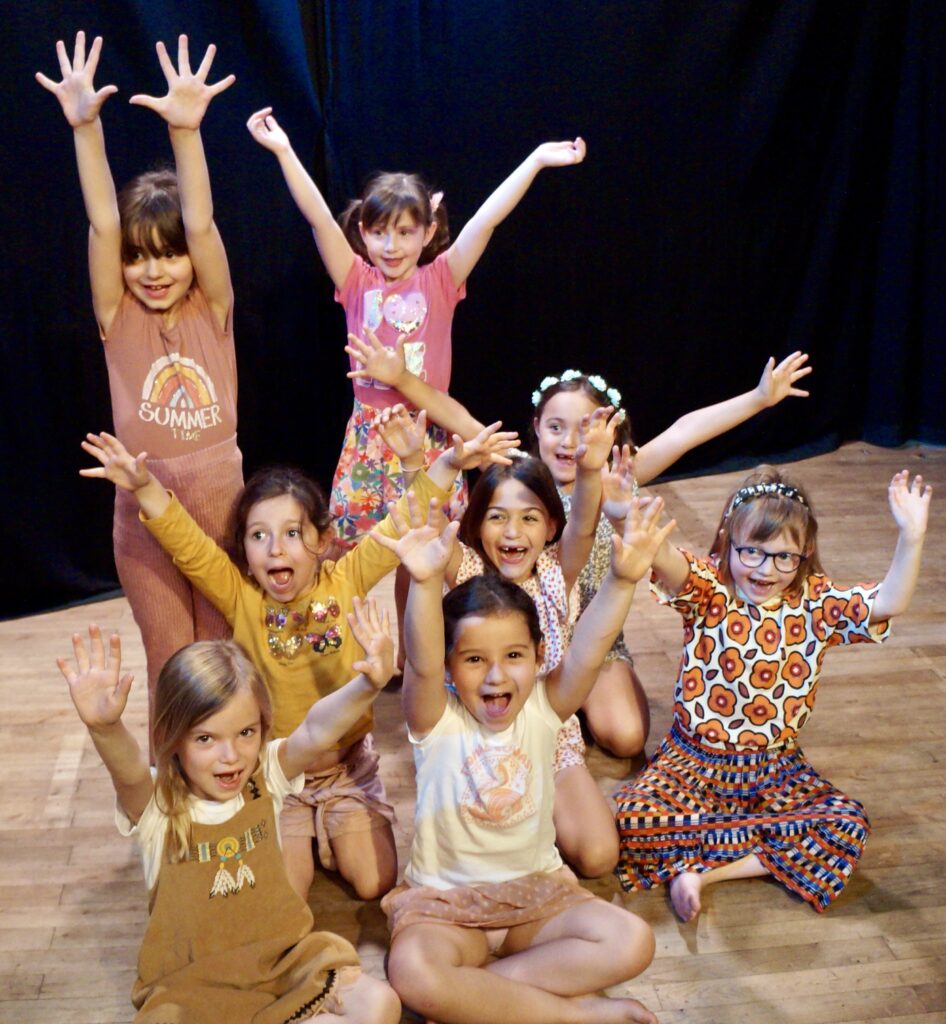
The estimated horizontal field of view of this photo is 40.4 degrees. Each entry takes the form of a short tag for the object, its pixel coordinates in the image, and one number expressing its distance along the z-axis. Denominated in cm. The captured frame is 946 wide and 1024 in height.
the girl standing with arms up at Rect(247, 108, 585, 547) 308
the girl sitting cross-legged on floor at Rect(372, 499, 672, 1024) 218
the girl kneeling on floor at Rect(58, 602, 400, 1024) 204
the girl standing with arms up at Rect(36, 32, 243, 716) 251
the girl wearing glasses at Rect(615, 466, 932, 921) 256
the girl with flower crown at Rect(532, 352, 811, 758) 298
